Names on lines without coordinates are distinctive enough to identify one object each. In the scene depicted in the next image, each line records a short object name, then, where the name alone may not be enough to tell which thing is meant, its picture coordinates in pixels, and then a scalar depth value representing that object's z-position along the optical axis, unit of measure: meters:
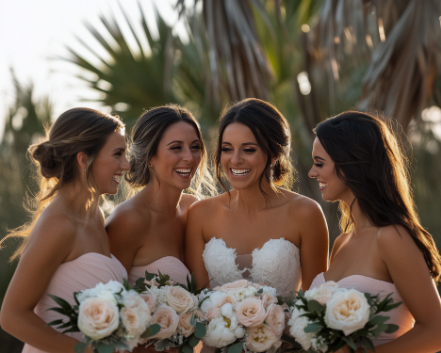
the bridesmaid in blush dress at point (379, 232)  2.97
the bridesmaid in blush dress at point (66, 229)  2.96
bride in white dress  3.92
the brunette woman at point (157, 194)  3.89
